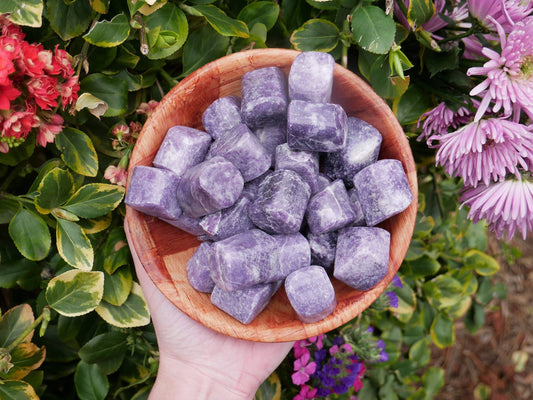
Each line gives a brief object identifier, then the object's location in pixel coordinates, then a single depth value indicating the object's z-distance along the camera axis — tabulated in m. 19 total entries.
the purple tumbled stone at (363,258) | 0.23
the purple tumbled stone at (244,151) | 0.24
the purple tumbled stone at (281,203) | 0.23
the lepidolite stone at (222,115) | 0.26
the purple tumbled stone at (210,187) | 0.23
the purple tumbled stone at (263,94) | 0.24
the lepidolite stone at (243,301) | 0.23
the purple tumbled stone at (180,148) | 0.25
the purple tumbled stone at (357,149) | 0.25
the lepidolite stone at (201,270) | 0.24
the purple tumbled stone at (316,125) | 0.24
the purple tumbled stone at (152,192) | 0.24
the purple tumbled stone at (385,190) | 0.23
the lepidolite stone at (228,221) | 0.25
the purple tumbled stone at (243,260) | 0.23
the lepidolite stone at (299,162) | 0.25
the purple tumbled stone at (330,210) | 0.24
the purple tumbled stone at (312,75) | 0.24
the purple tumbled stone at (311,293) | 0.23
